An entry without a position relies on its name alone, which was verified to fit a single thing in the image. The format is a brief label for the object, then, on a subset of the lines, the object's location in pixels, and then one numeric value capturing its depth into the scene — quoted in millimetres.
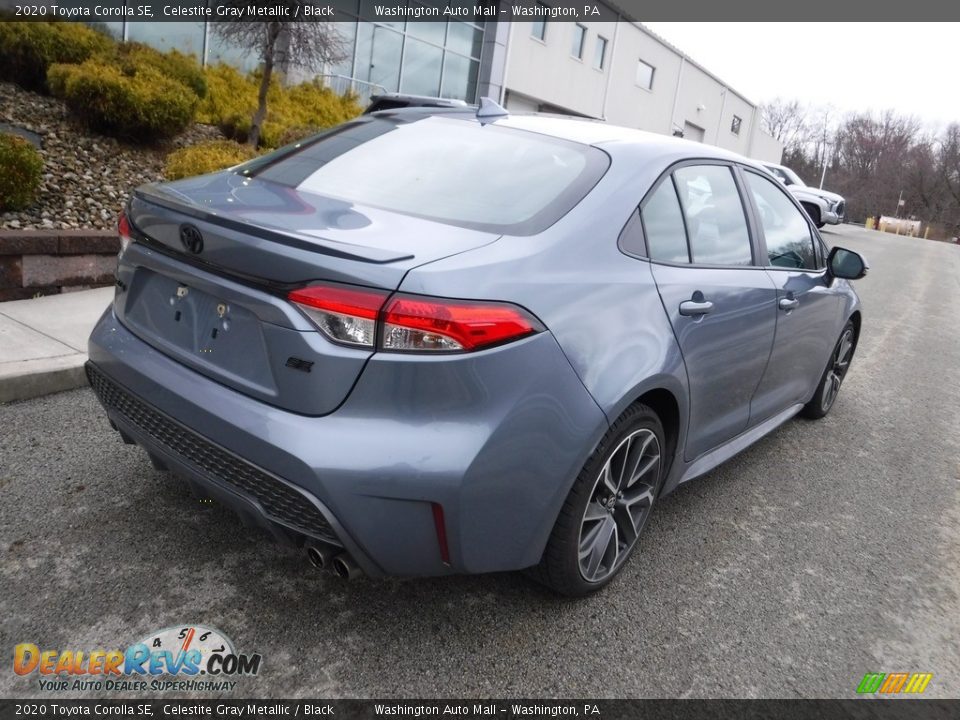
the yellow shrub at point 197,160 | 7296
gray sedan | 2057
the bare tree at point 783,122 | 92812
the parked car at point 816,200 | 20234
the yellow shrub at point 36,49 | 8461
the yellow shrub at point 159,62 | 9109
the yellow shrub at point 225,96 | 10406
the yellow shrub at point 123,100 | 7969
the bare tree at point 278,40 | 9891
